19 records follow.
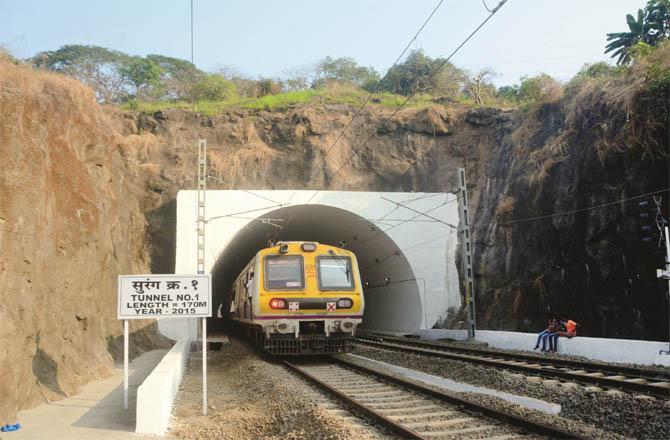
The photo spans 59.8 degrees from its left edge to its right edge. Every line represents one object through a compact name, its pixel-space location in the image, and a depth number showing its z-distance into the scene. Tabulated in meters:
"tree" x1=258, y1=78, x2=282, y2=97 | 35.84
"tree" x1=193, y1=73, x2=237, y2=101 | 37.94
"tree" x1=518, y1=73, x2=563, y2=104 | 22.25
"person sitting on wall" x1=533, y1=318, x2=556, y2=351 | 14.10
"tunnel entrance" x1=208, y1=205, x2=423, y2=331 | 23.08
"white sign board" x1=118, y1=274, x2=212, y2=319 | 7.99
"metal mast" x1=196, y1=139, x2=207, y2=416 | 17.53
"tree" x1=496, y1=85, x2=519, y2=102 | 35.46
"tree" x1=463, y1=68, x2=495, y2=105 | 35.69
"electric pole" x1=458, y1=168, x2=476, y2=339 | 18.03
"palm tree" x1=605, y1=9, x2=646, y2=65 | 34.38
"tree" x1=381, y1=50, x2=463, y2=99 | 39.88
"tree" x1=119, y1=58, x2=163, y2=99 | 45.41
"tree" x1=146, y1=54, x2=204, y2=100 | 42.96
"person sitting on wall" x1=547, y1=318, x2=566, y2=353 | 13.88
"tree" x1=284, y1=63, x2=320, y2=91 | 42.63
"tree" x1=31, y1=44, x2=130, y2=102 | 43.19
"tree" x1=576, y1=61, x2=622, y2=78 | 24.05
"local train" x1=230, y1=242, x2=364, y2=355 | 13.63
